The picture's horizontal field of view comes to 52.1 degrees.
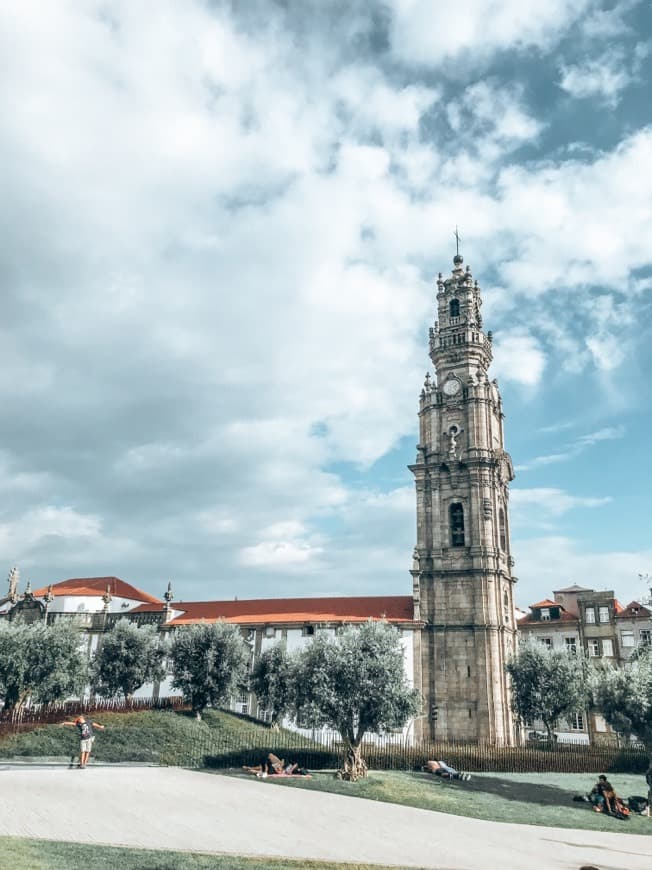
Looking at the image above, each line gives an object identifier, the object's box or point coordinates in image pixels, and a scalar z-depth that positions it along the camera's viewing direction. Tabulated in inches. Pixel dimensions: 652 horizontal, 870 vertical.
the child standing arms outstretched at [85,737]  1034.1
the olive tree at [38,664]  1574.8
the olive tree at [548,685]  1815.9
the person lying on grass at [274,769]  1119.6
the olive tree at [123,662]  1916.8
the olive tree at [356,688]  1278.3
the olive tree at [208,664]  1712.6
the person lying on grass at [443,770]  1259.8
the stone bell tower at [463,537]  2048.5
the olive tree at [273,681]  1841.8
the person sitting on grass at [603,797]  960.9
